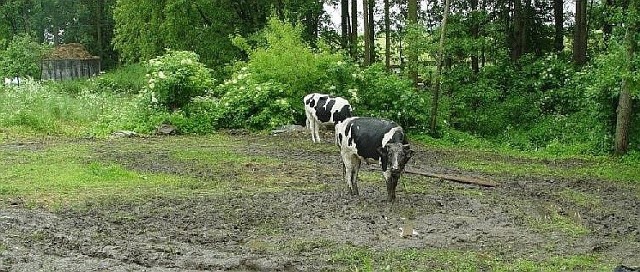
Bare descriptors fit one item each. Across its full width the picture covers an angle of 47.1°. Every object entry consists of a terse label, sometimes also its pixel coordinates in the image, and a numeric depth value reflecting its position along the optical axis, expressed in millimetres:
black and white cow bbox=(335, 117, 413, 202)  10883
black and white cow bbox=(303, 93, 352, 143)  18516
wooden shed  56719
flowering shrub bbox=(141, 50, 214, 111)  21281
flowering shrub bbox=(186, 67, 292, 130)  21594
